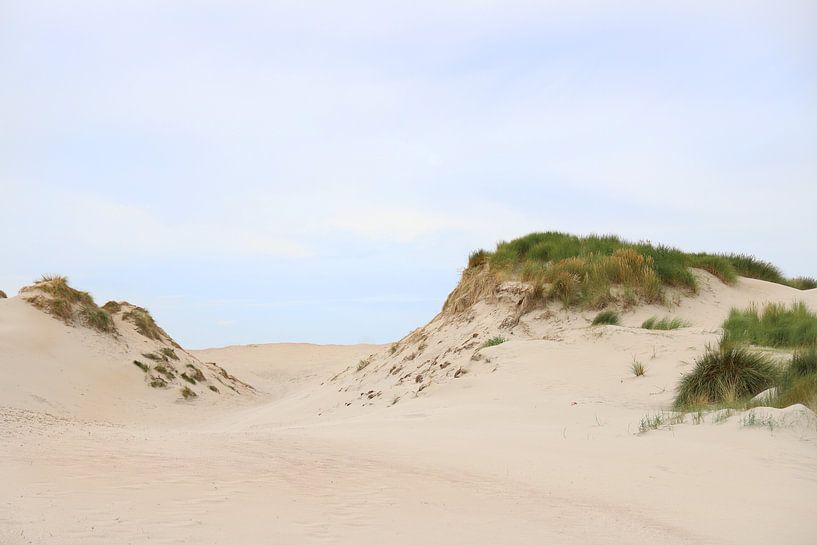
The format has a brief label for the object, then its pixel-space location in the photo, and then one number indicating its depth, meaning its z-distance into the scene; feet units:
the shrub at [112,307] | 69.82
